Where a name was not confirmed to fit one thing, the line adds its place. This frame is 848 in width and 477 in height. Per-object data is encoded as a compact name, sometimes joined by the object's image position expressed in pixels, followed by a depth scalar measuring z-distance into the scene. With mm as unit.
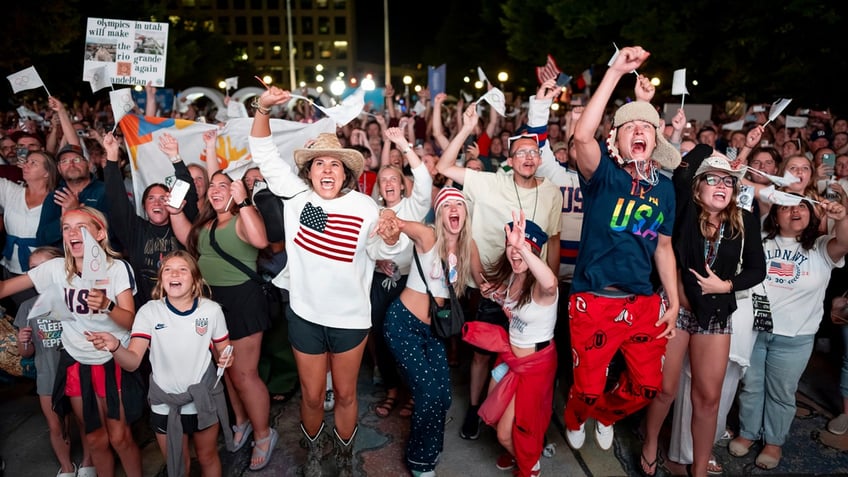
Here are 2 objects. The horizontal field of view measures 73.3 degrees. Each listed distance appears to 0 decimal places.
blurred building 84312
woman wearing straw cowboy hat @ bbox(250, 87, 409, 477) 3381
